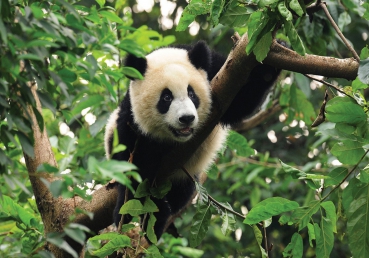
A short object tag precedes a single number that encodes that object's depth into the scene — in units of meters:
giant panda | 7.46
